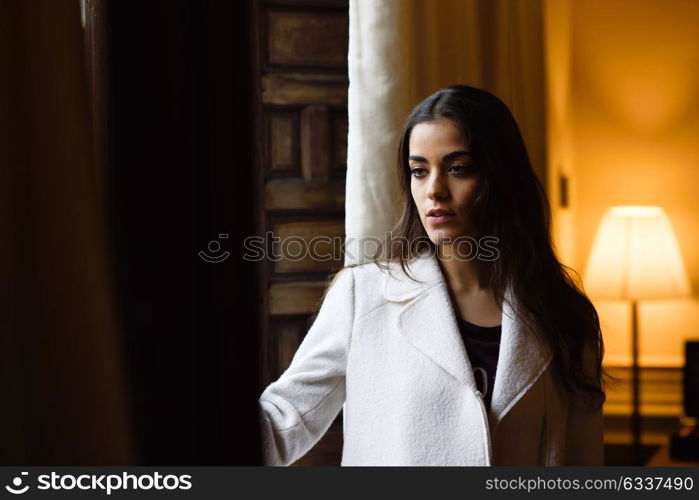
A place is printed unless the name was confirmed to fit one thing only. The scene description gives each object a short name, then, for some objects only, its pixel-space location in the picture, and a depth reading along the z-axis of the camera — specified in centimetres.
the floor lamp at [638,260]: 443
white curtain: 355
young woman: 324
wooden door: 410
